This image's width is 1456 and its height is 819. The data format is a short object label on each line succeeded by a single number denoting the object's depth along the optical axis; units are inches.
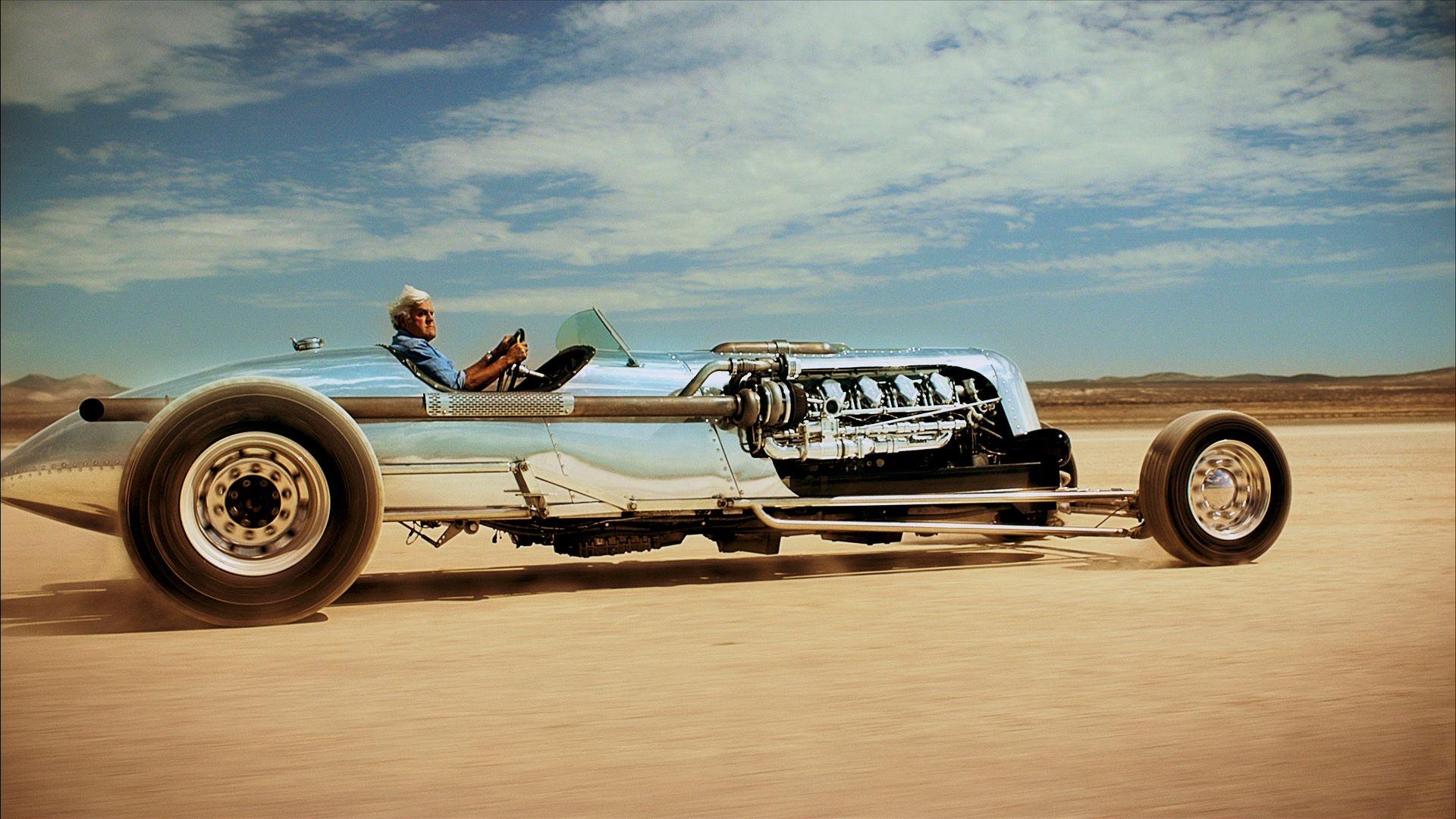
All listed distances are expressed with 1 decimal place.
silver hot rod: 215.8
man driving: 255.9
